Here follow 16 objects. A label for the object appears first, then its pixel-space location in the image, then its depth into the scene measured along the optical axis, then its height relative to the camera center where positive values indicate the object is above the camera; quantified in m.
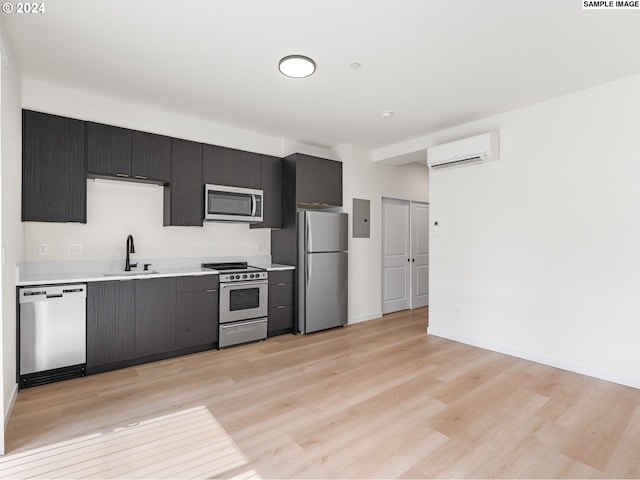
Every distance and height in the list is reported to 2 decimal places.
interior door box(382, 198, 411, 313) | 5.68 -0.28
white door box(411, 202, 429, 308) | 6.15 -0.27
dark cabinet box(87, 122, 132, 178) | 3.31 +0.90
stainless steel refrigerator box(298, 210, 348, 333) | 4.49 -0.43
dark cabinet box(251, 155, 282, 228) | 4.55 +0.65
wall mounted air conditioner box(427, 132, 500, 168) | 3.74 +1.04
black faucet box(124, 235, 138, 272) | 3.64 -0.12
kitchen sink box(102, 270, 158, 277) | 3.33 -0.36
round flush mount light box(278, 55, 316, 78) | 2.64 +1.40
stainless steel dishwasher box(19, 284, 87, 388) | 2.81 -0.82
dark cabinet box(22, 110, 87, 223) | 2.98 +0.65
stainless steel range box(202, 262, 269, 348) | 3.90 -0.78
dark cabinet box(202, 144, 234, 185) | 4.04 +0.92
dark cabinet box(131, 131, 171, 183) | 3.56 +0.90
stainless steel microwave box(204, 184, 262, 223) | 3.99 +0.44
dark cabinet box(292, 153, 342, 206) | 4.57 +0.84
